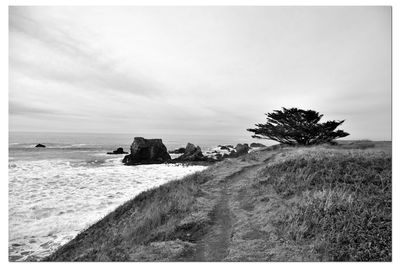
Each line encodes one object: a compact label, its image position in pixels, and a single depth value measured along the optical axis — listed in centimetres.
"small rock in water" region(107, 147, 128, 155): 5558
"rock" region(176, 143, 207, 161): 4078
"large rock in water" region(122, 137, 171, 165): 3844
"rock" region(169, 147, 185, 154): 5690
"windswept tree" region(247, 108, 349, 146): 2114
